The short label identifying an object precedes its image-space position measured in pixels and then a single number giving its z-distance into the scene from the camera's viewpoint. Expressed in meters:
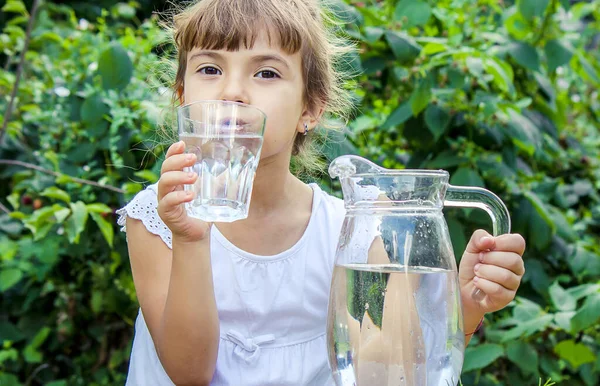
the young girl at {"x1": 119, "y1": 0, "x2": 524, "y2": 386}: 1.21
